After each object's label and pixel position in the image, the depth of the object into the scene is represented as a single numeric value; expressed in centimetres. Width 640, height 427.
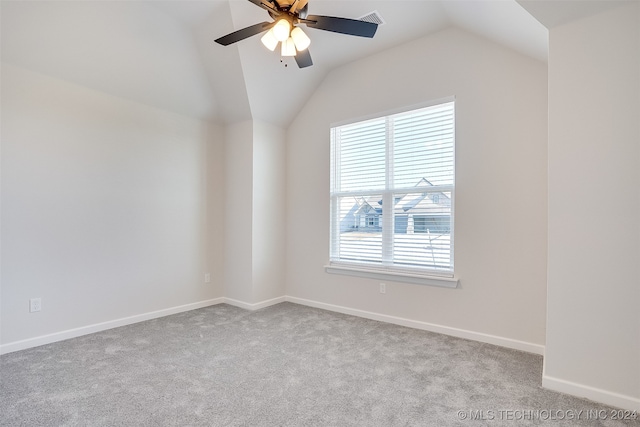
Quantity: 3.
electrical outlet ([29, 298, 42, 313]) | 291
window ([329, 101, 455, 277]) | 332
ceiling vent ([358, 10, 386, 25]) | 306
